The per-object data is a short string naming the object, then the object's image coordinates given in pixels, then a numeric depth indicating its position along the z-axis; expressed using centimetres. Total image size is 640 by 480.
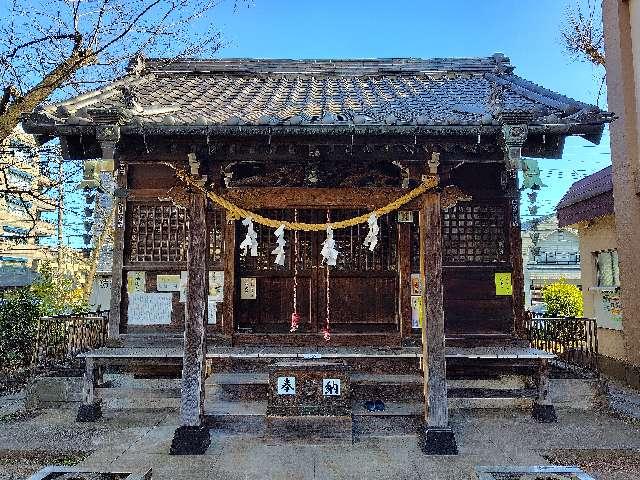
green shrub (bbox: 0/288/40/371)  1256
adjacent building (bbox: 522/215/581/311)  3559
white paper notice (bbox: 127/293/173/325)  915
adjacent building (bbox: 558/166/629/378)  1353
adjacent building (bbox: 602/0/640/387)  1180
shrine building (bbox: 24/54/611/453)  640
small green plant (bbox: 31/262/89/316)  1491
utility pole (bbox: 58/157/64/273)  1216
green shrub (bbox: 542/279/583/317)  1938
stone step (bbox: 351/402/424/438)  730
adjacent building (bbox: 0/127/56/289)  1107
